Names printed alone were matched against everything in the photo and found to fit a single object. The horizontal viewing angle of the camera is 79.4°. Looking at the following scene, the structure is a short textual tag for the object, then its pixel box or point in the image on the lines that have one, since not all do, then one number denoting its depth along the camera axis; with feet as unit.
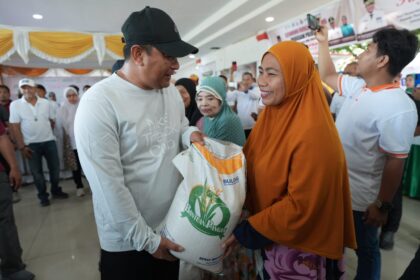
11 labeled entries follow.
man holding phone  3.91
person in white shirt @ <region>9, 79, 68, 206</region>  10.94
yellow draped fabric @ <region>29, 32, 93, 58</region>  10.94
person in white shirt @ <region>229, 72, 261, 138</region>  13.85
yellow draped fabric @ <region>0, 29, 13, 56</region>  10.34
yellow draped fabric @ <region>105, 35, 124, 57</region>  11.88
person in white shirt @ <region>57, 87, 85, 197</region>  12.45
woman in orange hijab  2.83
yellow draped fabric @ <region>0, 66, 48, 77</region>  24.41
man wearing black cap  2.70
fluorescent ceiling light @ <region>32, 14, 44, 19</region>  17.46
